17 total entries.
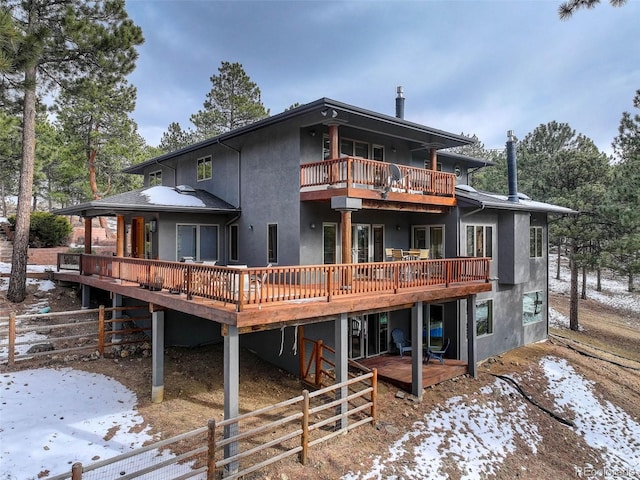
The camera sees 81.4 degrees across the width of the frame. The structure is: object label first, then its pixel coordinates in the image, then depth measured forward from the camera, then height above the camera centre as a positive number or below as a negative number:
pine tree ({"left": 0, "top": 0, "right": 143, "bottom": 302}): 15.39 +8.56
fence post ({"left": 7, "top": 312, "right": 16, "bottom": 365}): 10.90 -2.82
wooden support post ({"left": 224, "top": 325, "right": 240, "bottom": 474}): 7.25 -2.87
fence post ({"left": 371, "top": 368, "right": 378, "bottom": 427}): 9.35 -3.94
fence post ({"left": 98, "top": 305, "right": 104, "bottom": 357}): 12.00 -2.95
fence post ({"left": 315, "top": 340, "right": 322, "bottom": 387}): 11.46 -3.82
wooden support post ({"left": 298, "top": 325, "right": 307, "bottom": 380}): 12.05 -3.61
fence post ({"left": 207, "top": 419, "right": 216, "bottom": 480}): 6.44 -3.63
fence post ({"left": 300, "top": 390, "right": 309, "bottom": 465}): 7.68 -3.91
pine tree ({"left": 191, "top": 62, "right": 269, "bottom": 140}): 35.25 +13.45
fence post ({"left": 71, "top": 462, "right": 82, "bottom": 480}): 4.94 -3.05
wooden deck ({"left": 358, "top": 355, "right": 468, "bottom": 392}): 11.73 -4.42
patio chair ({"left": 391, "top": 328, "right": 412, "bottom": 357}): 14.20 -3.90
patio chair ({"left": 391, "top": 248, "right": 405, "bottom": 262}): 12.32 -0.45
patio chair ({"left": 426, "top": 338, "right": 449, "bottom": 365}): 13.62 -4.27
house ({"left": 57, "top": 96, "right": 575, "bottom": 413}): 9.62 +0.04
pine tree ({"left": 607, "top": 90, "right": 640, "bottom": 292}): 19.53 +1.96
